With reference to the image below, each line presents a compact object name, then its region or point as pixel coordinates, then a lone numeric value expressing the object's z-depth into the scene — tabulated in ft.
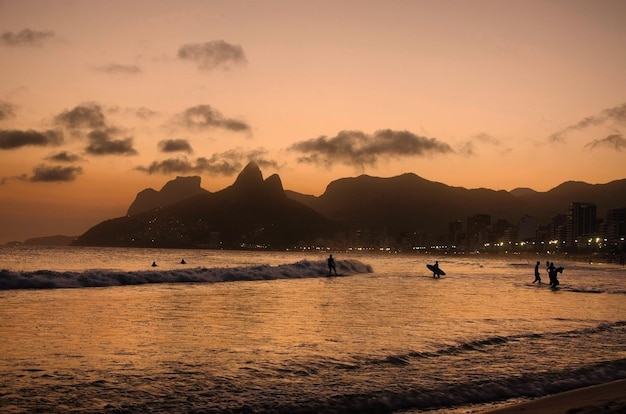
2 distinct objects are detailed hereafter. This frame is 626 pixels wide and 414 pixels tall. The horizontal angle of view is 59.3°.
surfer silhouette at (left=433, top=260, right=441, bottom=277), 199.21
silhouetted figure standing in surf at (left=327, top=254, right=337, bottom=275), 206.14
